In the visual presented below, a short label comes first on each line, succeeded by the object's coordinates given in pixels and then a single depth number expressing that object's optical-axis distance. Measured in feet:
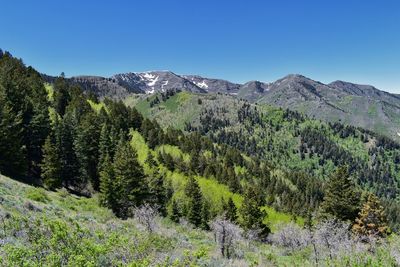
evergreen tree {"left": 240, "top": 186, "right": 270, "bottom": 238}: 268.66
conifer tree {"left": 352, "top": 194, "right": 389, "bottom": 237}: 193.77
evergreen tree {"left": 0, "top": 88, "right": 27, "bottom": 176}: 204.64
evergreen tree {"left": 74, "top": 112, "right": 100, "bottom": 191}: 285.84
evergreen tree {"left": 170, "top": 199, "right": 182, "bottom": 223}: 286.05
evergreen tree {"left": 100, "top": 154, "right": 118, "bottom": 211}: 229.66
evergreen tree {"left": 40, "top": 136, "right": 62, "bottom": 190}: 219.30
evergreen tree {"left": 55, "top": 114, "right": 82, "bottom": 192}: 273.13
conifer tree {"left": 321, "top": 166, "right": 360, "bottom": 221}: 213.66
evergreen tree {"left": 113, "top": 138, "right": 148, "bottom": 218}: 236.22
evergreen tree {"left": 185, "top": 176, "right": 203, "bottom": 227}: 288.30
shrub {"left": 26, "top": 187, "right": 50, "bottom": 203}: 135.33
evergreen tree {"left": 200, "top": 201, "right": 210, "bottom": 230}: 287.67
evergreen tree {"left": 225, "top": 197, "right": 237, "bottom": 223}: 307.78
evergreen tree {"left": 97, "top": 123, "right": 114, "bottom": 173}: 296.46
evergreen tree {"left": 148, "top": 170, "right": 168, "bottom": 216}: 283.59
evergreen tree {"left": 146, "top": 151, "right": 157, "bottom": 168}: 368.58
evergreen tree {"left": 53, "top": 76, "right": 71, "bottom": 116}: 372.38
